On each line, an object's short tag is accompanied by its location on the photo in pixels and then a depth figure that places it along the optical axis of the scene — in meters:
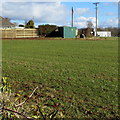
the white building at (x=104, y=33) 59.69
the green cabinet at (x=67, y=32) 40.44
